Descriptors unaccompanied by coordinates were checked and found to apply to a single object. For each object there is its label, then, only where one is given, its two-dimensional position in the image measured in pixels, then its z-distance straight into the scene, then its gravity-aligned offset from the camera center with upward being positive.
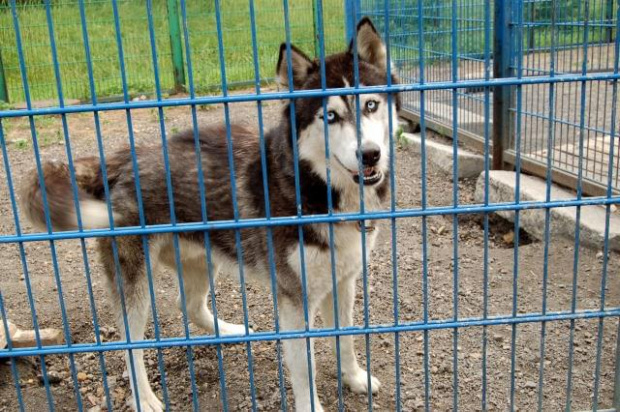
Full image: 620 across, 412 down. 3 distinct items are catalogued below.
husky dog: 2.56 -0.69
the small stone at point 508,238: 4.77 -1.56
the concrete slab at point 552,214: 4.15 -1.31
